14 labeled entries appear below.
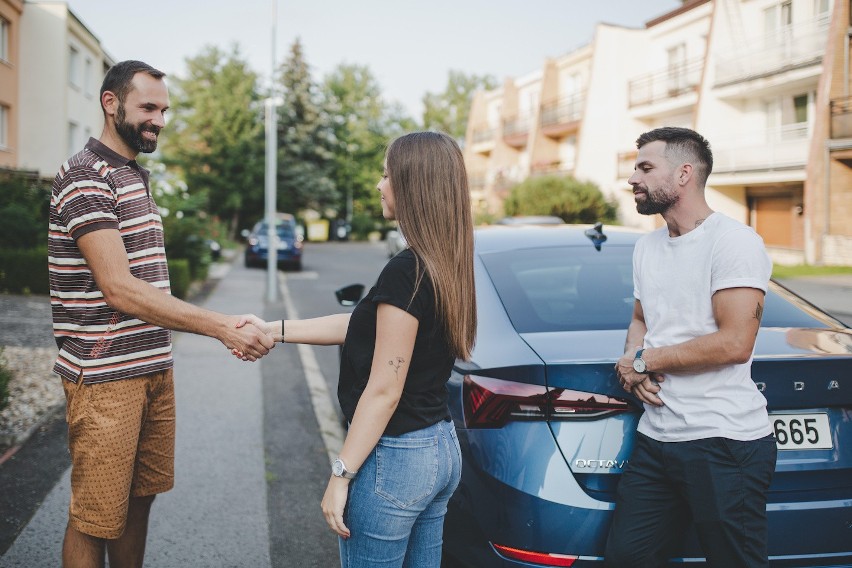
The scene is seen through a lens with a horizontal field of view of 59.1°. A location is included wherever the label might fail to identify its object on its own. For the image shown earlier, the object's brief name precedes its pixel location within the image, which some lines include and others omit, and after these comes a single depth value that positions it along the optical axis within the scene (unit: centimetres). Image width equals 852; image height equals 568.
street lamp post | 1650
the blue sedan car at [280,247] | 2612
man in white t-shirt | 230
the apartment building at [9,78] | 2580
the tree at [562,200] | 3231
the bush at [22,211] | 1481
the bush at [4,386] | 541
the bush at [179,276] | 1358
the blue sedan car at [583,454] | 251
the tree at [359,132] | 6375
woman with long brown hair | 201
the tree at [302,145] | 5591
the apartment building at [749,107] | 2436
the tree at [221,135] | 5122
